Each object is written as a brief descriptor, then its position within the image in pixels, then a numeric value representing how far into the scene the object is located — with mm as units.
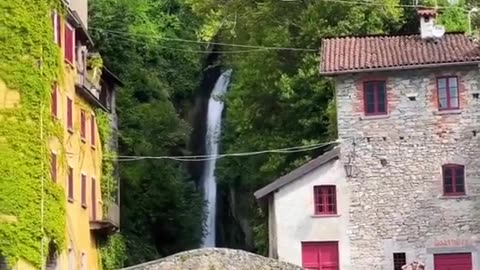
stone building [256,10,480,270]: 35562
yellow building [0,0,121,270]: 31500
